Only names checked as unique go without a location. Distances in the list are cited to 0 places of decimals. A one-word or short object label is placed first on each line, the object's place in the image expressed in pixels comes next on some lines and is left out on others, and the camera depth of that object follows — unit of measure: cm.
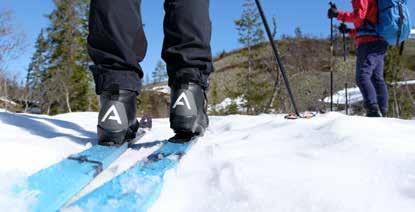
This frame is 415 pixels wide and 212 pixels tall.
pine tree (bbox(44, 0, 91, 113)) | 2697
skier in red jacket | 337
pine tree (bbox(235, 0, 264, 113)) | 2169
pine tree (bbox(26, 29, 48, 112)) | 2803
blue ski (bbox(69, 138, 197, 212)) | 78
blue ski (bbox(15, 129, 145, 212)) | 80
